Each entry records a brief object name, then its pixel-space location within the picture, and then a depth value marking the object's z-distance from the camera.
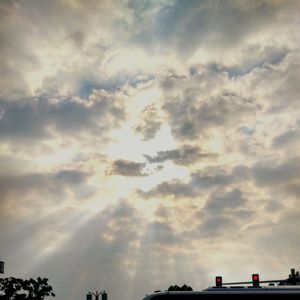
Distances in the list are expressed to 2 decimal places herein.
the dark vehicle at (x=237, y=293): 26.84
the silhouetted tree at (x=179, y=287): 111.94
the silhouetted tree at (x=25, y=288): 107.19
